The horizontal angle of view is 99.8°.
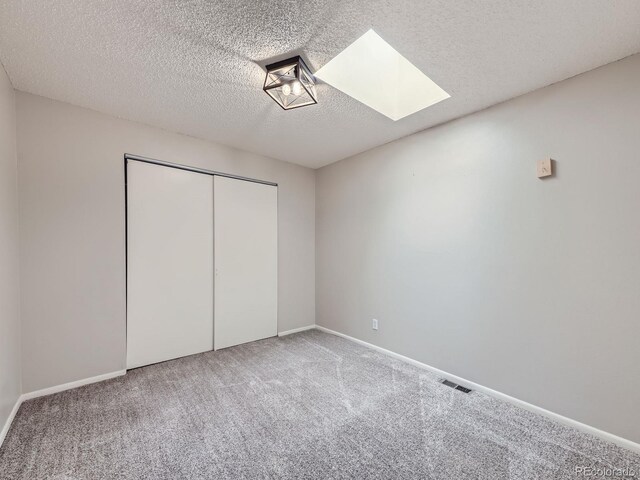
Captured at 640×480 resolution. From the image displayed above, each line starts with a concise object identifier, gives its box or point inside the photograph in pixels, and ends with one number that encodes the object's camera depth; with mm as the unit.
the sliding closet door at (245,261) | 3240
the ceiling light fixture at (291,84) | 1761
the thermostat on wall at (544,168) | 1956
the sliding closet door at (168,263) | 2672
